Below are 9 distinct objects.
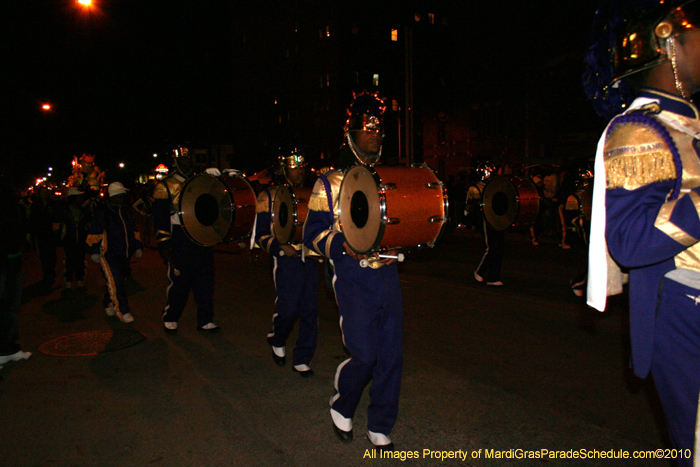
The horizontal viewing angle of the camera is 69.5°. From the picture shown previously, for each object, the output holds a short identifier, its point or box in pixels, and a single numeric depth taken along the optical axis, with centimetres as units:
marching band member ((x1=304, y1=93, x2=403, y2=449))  348
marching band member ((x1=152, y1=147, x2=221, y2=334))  650
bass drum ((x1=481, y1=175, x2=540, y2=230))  878
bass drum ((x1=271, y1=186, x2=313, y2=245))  501
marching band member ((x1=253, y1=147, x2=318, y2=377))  513
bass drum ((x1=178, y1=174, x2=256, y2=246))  608
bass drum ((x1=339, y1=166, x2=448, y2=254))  335
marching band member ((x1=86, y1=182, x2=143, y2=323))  732
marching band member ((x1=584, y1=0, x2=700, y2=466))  174
